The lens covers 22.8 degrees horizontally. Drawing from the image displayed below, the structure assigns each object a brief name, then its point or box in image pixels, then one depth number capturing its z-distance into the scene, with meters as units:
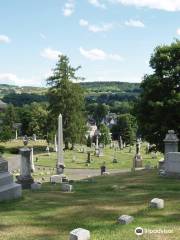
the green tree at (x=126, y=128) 98.00
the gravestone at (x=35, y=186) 17.86
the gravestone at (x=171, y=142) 23.30
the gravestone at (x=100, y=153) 55.42
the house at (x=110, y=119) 162.45
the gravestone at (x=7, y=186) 13.59
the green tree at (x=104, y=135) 89.68
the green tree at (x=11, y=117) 92.03
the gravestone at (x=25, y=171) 20.77
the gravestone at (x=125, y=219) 10.33
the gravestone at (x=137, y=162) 35.56
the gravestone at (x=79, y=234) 8.37
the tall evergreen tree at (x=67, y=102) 62.80
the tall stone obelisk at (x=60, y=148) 29.94
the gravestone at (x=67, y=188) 16.53
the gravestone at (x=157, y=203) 12.11
